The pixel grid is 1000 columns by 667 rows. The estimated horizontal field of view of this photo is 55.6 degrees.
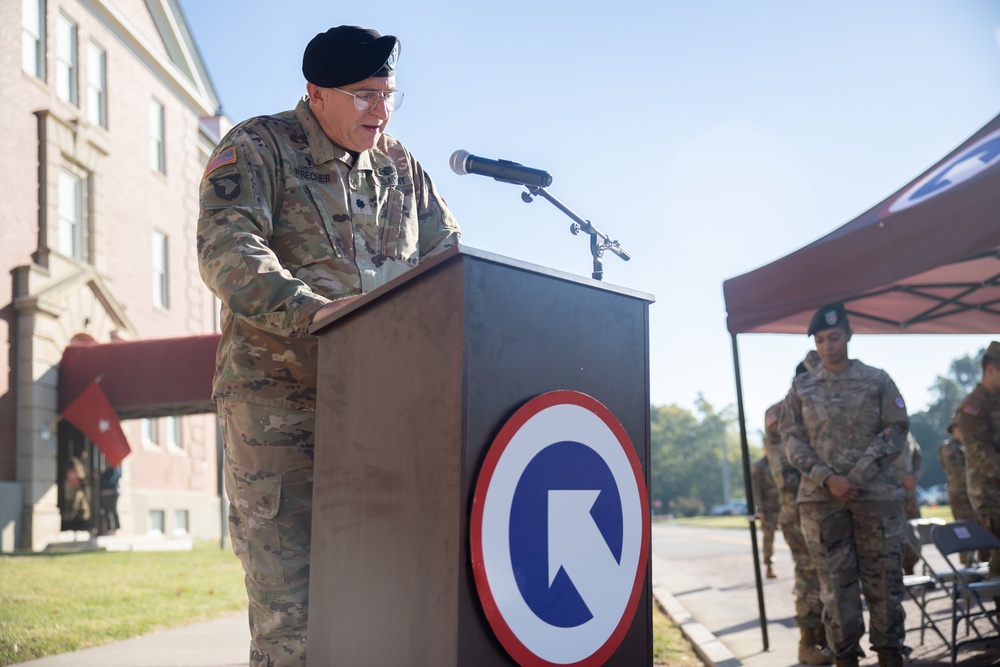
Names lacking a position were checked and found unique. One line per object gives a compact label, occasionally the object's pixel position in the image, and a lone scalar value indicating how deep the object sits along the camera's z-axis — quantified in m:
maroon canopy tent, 4.66
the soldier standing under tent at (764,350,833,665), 6.73
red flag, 16.41
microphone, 2.72
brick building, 16.91
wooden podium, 1.59
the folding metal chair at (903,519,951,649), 7.12
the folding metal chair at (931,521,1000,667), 6.08
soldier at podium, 2.39
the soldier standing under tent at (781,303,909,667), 5.54
